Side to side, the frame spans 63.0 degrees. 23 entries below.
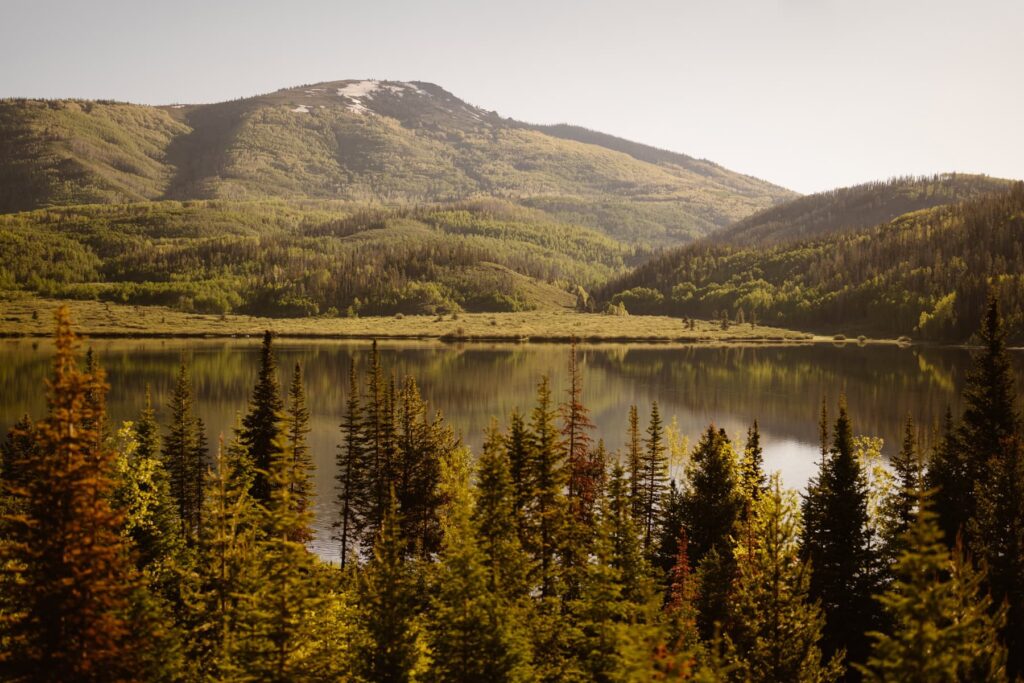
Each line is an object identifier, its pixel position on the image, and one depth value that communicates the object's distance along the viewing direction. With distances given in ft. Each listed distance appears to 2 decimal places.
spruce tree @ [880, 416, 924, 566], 145.84
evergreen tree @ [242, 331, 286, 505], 170.91
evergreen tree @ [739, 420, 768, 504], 167.04
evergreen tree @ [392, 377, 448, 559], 178.60
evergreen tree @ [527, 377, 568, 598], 128.98
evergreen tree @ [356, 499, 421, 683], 93.66
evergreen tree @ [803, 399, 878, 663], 132.16
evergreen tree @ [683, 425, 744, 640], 161.07
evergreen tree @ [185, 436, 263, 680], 92.58
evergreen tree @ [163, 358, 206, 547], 184.55
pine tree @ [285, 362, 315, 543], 171.40
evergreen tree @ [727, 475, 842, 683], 95.20
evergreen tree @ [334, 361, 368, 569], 181.06
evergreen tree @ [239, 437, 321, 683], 84.17
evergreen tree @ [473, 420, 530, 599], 106.52
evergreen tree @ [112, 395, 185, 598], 138.21
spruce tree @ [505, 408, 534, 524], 132.26
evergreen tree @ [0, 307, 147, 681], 71.31
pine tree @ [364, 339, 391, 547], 177.88
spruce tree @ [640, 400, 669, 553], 171.53
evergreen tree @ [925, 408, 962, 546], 157.38
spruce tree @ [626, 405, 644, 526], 163.94
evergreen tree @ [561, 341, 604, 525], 153.58
